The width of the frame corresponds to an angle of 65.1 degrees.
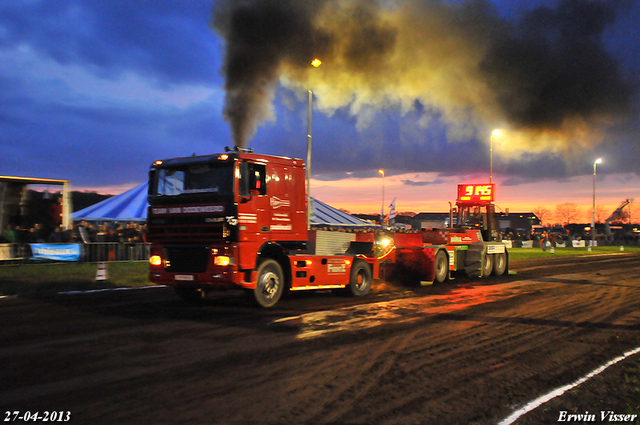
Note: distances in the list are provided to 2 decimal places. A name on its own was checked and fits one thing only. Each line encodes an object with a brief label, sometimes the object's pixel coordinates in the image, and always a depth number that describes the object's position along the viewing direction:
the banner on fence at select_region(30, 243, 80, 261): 18.38
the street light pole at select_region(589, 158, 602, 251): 55.66
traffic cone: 14.75
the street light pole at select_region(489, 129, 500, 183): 31.80
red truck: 9.48
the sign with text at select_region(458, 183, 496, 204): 19.55
